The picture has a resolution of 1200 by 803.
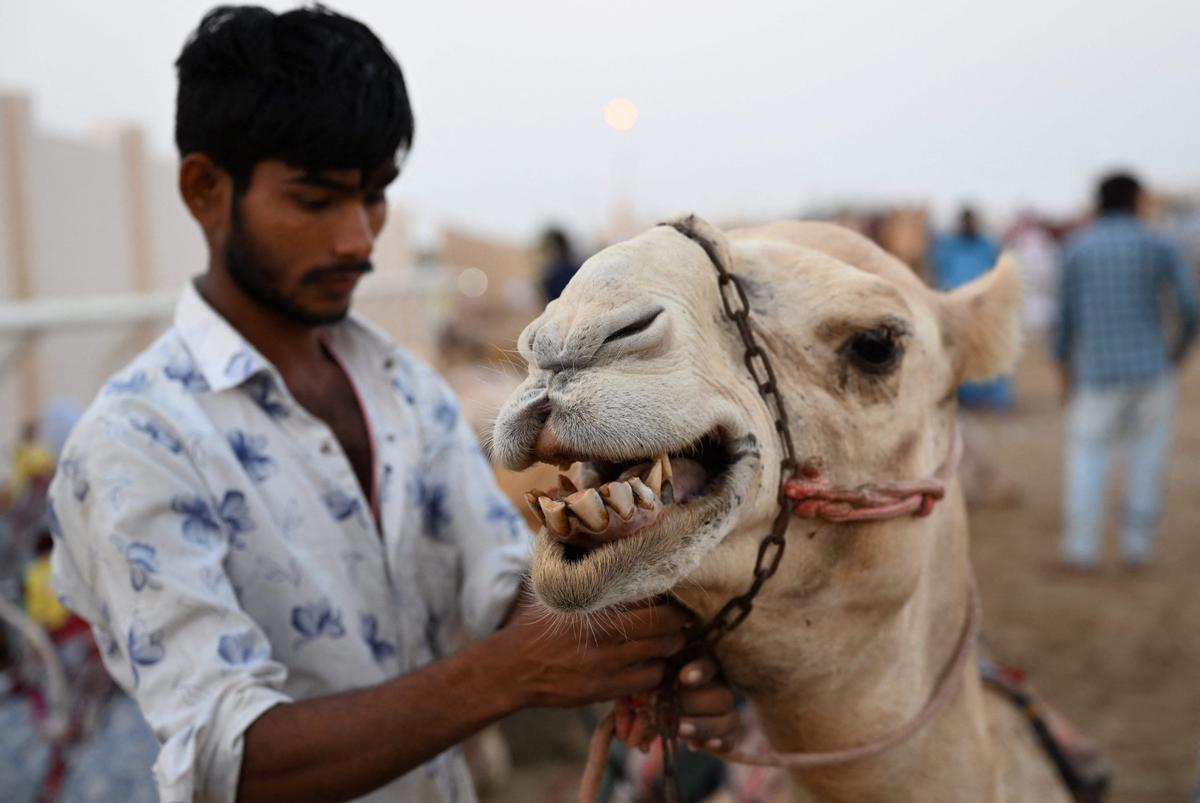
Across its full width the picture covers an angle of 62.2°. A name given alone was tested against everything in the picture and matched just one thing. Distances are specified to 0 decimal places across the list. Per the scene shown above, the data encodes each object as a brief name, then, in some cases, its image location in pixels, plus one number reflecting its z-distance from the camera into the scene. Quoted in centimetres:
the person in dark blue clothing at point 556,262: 939
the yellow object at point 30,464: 368
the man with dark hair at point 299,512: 141
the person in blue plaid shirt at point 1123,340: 611
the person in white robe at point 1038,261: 1537
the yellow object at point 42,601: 317
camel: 115
